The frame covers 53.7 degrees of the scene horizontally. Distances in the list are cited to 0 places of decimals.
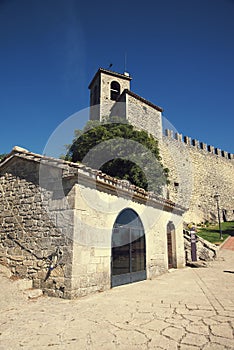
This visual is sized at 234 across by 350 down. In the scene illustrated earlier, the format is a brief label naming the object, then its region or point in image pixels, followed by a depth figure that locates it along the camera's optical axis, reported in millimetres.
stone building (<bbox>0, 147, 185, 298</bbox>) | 5535
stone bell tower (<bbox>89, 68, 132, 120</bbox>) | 27211
